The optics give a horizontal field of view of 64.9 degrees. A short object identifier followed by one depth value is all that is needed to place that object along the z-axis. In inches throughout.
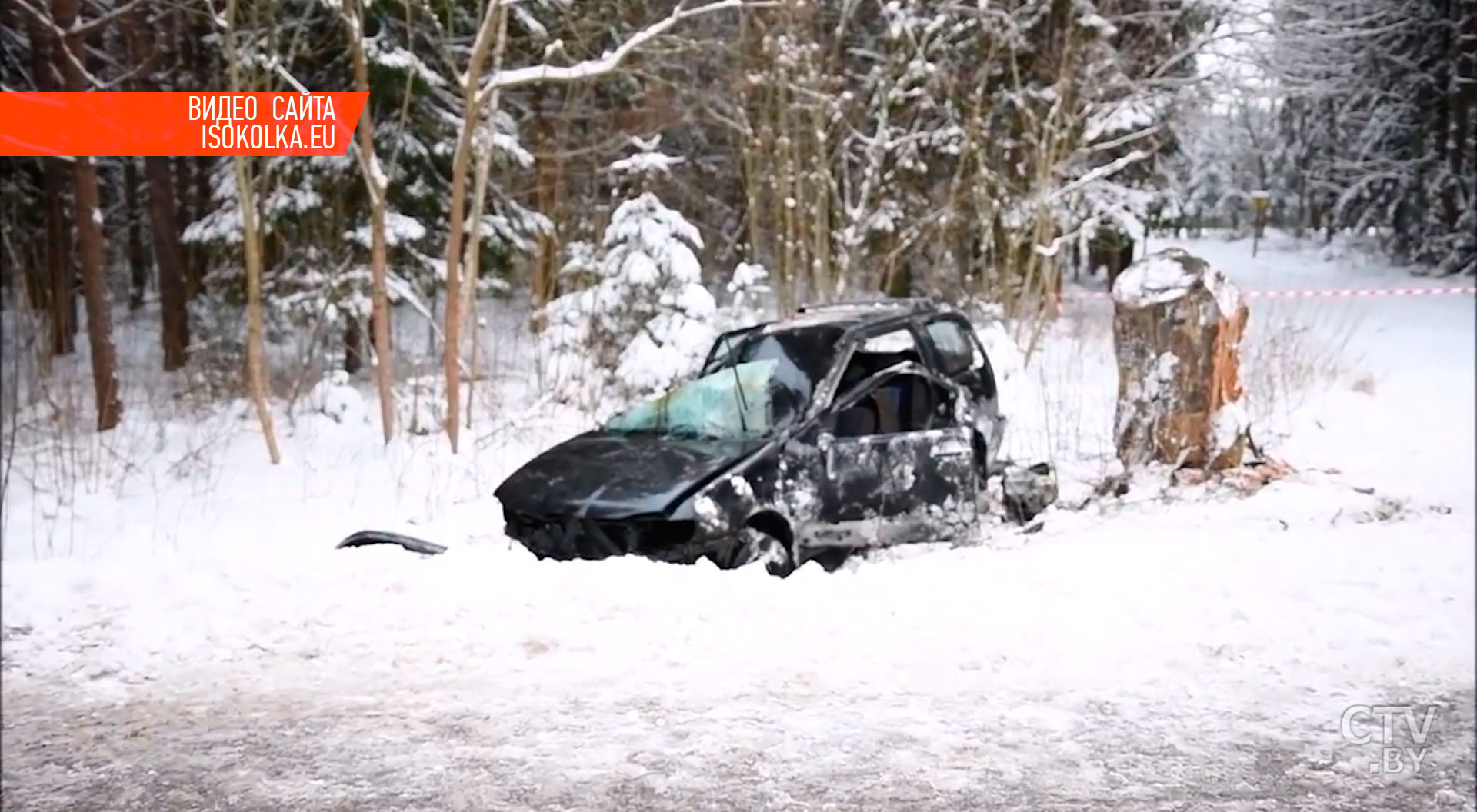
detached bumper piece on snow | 198.8
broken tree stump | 275.5
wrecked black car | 195.3
